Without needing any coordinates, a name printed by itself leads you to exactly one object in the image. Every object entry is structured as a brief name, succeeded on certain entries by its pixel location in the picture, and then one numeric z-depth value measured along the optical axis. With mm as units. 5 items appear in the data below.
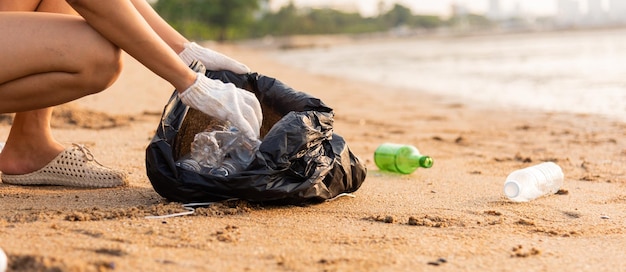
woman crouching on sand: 2139
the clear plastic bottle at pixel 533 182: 2688
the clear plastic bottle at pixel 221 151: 2453
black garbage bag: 2291
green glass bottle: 3330
